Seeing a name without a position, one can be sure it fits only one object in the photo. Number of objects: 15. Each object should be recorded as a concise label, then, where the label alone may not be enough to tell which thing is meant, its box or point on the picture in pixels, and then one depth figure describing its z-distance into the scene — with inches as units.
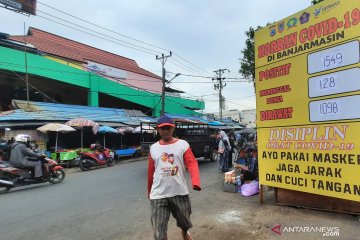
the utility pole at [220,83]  1808.2
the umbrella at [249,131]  1030.4
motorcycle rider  394.9
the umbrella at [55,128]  679.6
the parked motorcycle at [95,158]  627.2
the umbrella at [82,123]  739.7
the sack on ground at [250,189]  304.3
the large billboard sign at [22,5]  857.5
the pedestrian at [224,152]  515.2
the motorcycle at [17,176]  384.0
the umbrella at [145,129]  798.7
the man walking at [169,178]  151.3
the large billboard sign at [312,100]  205.0
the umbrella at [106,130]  788.8
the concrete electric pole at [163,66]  1107.3
